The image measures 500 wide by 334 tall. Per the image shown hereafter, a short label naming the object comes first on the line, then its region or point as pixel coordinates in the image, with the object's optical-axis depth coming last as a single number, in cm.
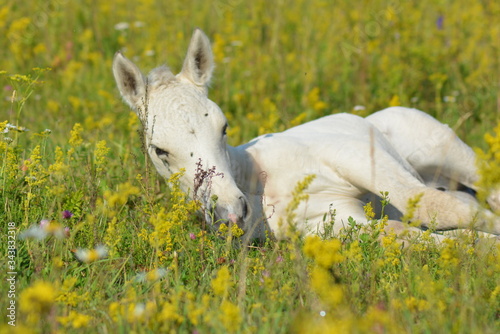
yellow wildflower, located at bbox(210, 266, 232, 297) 502
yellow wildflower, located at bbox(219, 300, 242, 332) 444
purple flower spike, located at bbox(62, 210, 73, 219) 799
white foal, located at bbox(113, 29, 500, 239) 782
